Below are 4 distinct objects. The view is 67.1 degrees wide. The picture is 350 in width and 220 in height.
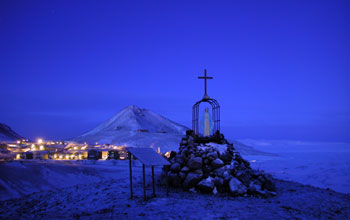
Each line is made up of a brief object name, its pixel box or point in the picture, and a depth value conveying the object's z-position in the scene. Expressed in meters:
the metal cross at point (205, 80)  15.13
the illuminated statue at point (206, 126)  14.94
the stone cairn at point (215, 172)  11.43
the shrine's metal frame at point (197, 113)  15.33
